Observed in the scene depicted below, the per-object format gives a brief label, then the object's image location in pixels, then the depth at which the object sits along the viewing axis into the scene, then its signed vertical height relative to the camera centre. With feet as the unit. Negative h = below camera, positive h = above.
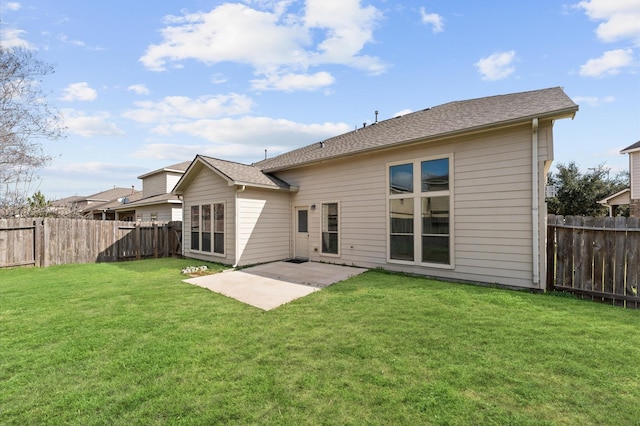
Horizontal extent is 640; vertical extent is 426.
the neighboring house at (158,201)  57.62 +3.46
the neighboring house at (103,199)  78.35 +7.00
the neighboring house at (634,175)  42.06 +6.24
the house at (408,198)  19.27 +1.79
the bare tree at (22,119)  37.11 +13.58
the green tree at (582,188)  66.28 +6.65
